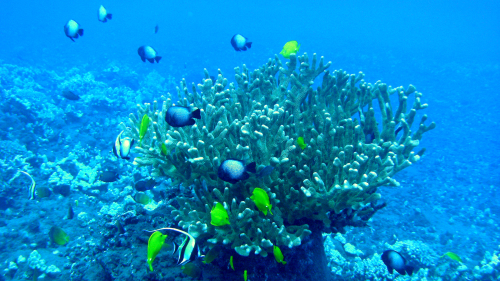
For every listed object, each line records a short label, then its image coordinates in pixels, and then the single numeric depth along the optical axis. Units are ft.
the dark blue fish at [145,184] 20.00
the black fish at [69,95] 29.66
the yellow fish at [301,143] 11.26
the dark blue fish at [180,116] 9.51
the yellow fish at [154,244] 8.38
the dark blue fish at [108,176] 19.99
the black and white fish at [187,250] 8.21
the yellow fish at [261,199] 8.85
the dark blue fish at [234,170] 8.69
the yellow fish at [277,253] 9.36
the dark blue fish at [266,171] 9.43
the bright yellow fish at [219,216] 8.74
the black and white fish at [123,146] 12.19
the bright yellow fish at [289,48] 17.24
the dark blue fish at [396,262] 14.60
